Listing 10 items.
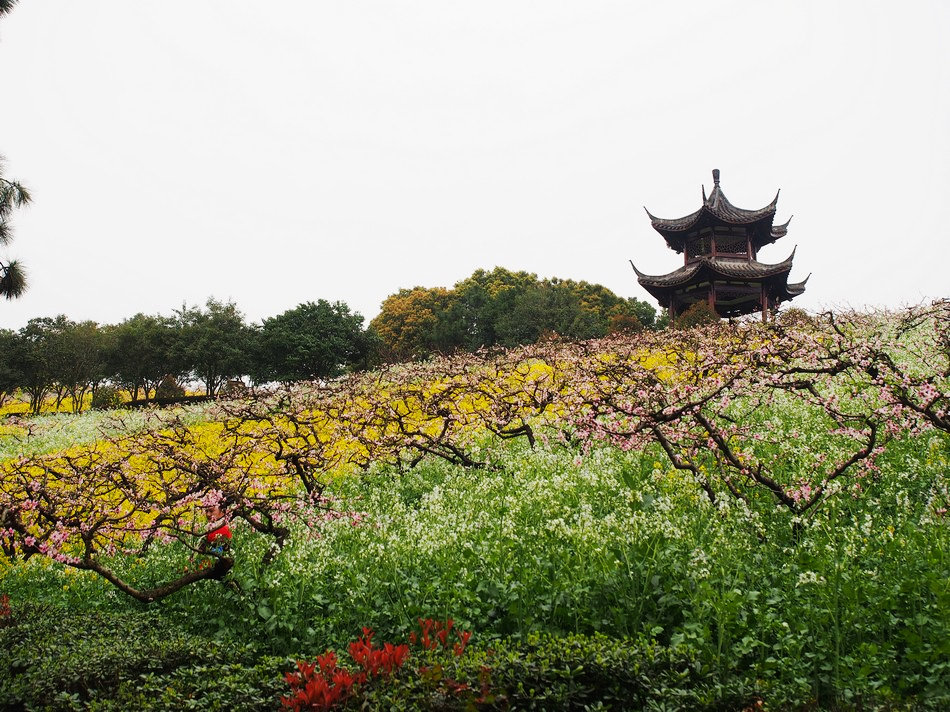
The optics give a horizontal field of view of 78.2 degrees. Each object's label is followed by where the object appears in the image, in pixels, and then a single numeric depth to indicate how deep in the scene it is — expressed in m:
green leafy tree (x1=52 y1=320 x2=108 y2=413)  46.50
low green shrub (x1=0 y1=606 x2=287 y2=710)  3.95
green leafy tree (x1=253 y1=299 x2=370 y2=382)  43.19
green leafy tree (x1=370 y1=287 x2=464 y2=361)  60.91
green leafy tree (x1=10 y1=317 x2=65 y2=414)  45.69
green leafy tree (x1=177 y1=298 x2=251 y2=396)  48.41
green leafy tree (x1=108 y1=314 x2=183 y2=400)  50.81
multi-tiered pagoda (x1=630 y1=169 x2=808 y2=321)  33.81
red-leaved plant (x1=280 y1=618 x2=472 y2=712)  3.52
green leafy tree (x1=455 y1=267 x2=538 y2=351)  57.94
